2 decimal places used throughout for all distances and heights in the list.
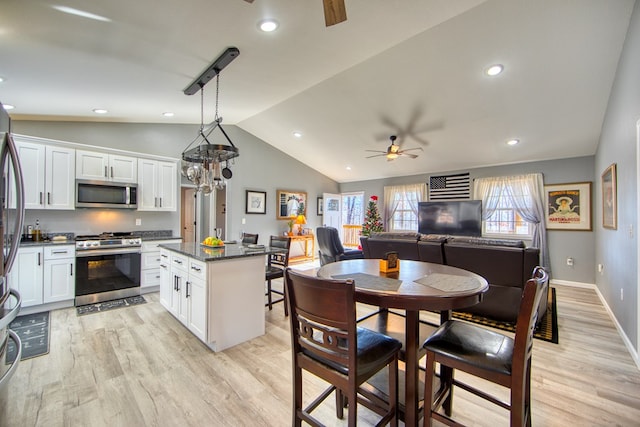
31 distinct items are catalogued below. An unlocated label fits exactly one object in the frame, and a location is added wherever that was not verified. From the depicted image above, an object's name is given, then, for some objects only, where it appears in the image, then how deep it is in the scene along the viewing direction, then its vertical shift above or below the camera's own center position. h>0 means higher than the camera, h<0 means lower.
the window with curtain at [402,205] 7.10 +0.30
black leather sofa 2.92 -0.51
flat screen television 6.13 -0.04
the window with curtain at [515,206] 5.42 +0.20
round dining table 1.36 -0.39
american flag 6.41 +0.70
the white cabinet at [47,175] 3.60 +0.57
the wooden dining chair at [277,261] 3.45 -0.62
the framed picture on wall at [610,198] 3.18 +0.22
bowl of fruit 3.15 -0.30
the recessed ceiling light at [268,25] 2.32 +1.64
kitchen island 2.58 -0.75
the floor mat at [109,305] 3.62 -1.21
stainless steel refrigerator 1.18 -0.07
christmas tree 7.28 -0.10
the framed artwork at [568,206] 5.05 +0.19
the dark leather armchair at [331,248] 4.91 -0.58
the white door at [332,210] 8.10 +0.19
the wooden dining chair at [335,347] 1.22 -0.66
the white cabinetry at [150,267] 4.30 -0.79
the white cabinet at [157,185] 4.58 +0.54
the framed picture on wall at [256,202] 6.54 +0.35
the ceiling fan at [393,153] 4.82 +1.12
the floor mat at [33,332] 2.56 -1.23
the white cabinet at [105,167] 4.02 +0.76
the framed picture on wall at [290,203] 7.14 +0.35
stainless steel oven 3.77 -0.72
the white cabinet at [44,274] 3.40 -0.73
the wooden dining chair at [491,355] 1.22 -0.67
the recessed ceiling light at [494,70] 3.37 +1.81
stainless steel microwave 4.01 +0.34
